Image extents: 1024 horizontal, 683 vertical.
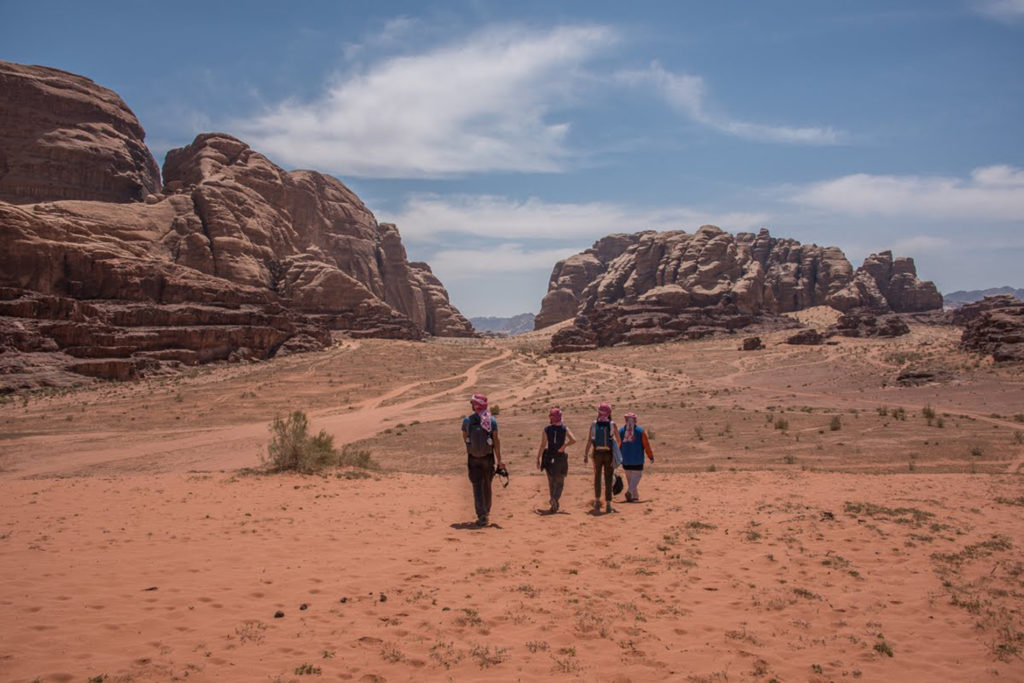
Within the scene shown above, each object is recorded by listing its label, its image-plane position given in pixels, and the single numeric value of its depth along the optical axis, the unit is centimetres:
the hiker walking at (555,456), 1105
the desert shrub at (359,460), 1620
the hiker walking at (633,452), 1206
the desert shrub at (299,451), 1492
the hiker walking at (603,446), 1124
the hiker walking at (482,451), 991
